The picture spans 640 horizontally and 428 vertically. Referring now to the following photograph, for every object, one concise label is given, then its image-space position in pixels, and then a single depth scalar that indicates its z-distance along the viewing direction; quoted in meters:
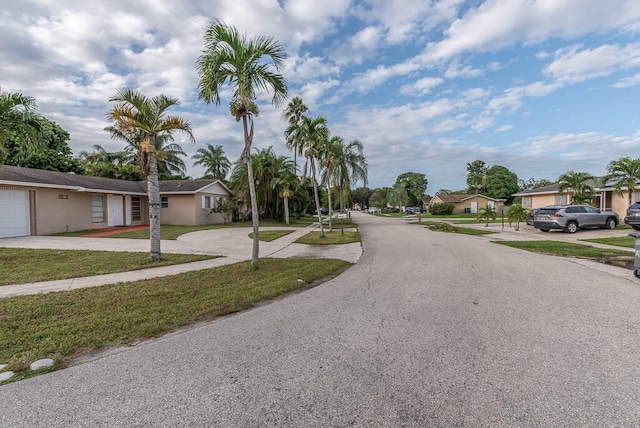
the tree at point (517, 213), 21.58
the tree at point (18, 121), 9.29
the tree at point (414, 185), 90.75
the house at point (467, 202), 55.59
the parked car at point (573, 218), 18.45
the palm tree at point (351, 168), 21.09
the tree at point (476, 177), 69.25
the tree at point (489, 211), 26.12
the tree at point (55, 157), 27.40
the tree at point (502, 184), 65.62
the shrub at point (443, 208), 53.09
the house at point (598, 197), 25.64
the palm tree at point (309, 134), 15.86
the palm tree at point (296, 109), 16.91
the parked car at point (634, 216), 16.61
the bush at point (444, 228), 21.79
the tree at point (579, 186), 26.11
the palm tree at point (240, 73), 8.21
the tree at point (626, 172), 21.75
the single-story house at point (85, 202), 16.05
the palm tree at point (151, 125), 9.37
